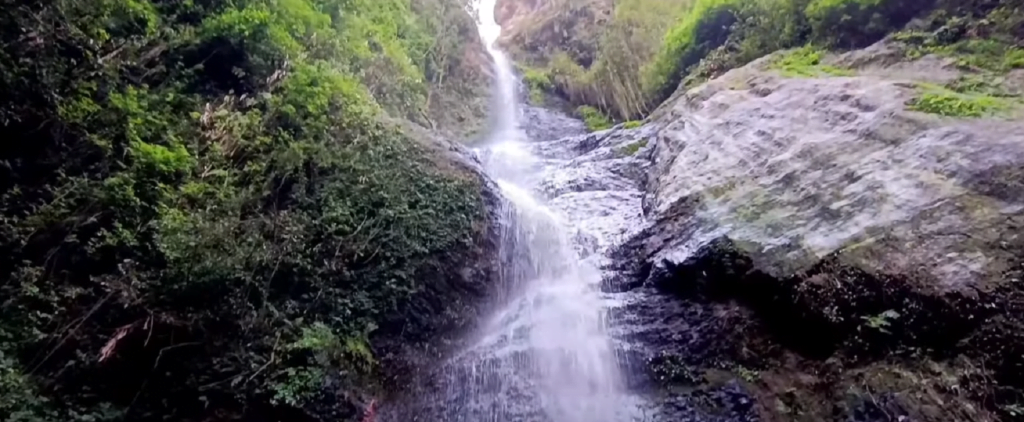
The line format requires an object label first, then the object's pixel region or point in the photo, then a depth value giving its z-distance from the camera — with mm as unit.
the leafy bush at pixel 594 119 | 14211
